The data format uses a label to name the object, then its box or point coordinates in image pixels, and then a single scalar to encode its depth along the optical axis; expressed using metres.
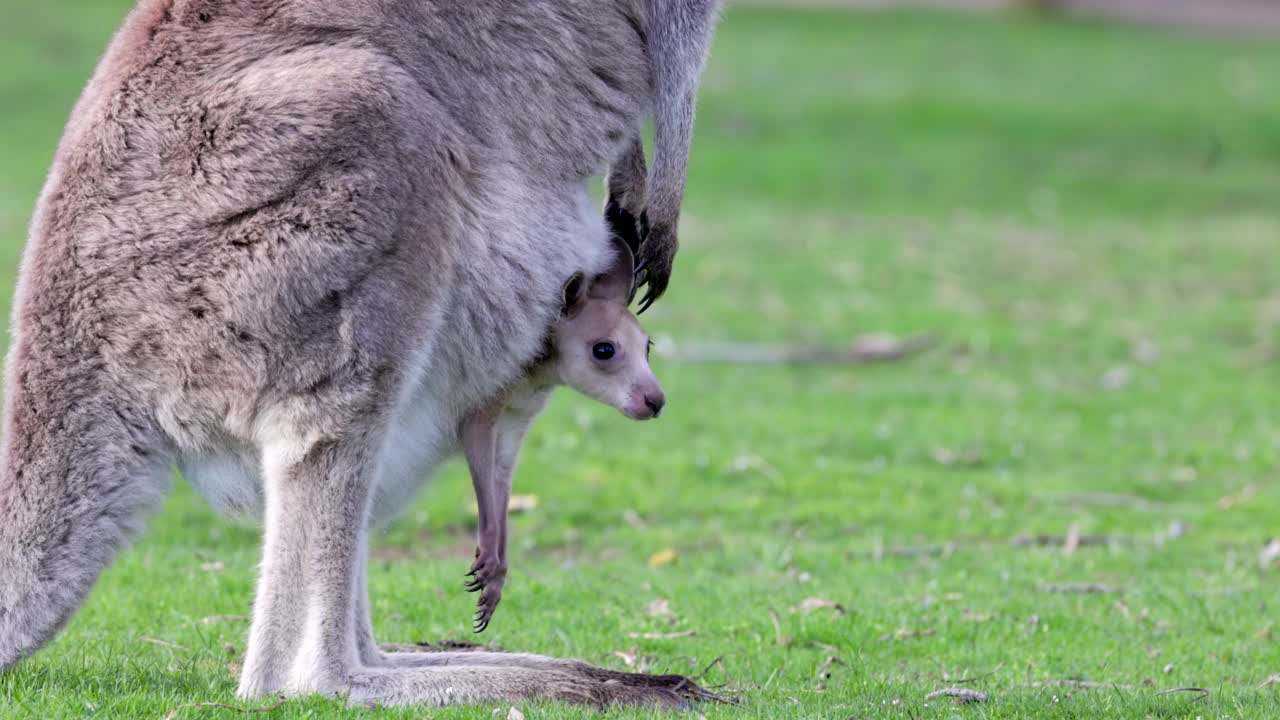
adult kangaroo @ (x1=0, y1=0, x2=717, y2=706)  8.00
